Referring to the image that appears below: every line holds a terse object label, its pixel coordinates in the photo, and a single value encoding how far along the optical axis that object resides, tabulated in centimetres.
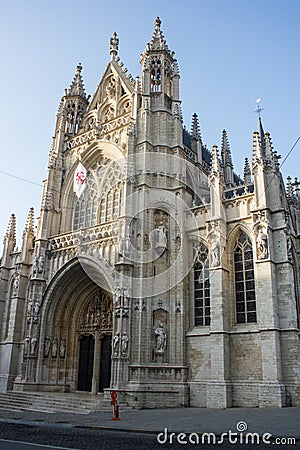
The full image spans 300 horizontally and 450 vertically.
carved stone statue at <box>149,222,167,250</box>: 1986
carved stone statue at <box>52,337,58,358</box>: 2247
